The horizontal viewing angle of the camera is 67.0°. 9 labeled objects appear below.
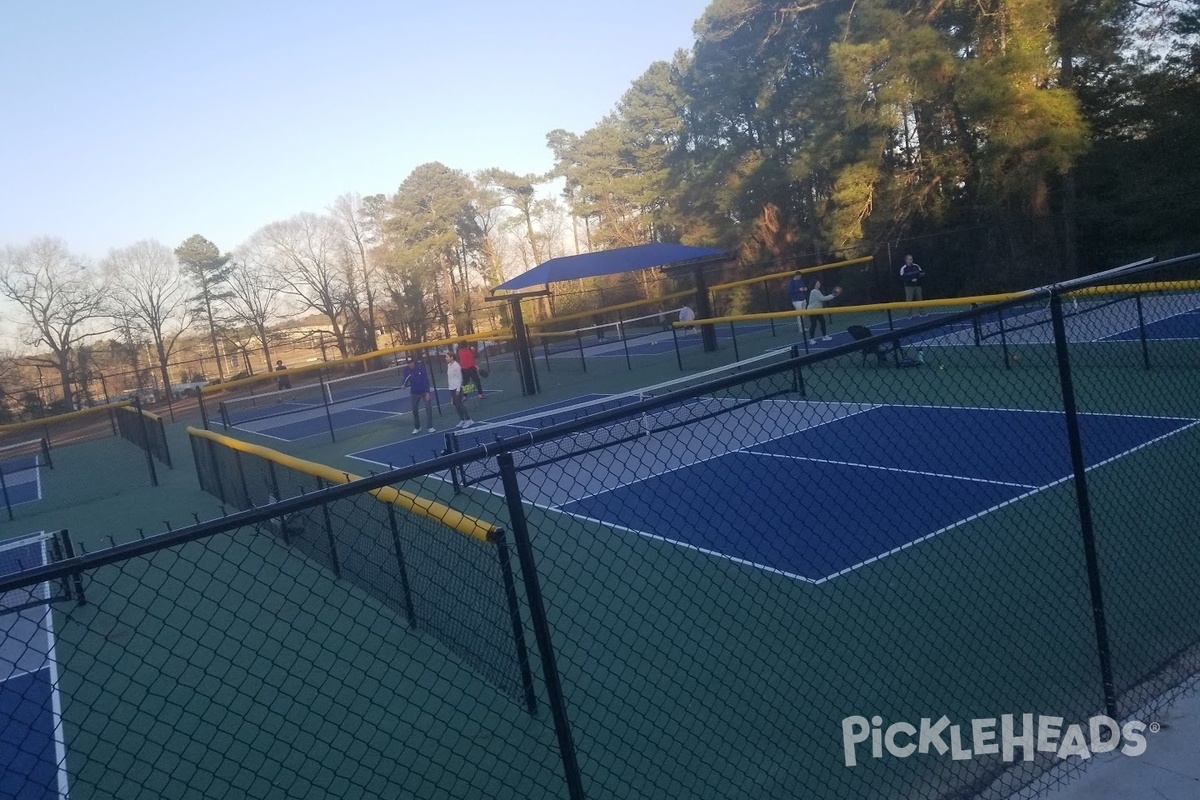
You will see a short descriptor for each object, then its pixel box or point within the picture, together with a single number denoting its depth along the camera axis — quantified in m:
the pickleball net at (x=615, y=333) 31.97
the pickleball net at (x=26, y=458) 23.00
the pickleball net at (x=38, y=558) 7.85
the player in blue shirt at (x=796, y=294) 24.72
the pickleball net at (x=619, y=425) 12.13
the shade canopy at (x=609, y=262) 22.80
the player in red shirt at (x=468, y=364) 19.82
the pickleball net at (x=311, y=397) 27.08
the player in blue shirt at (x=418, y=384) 18.22
